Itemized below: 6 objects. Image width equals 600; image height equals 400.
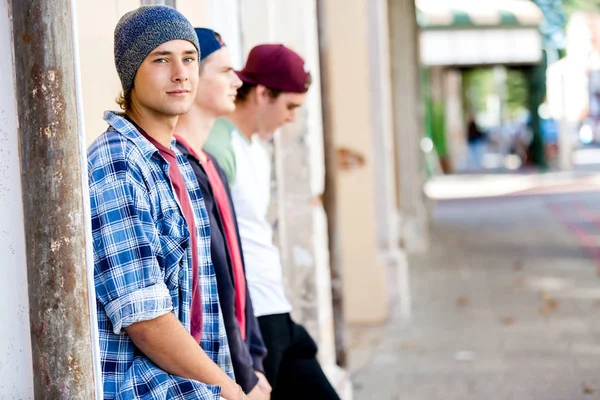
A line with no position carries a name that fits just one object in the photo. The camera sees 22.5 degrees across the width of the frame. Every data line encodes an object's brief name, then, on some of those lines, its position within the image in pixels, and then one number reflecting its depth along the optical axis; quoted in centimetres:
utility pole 313
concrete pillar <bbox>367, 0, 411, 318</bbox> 1322
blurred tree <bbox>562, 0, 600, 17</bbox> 6225
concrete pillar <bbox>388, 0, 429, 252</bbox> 1867
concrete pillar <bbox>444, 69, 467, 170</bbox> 4965
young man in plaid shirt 344
